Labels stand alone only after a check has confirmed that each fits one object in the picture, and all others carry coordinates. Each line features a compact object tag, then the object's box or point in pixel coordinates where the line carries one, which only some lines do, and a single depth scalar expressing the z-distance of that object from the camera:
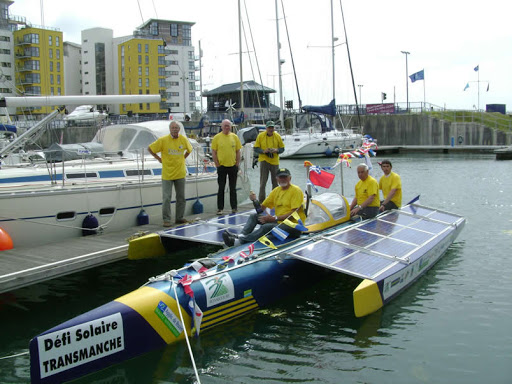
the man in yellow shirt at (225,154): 12.33
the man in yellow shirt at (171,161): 11.39
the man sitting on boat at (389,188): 12.06
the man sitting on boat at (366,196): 11.30
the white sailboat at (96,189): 10.40
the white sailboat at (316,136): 44.47
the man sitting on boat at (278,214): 9.69
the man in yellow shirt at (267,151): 13.01
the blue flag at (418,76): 58.75
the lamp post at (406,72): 66.12
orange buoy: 9.38
